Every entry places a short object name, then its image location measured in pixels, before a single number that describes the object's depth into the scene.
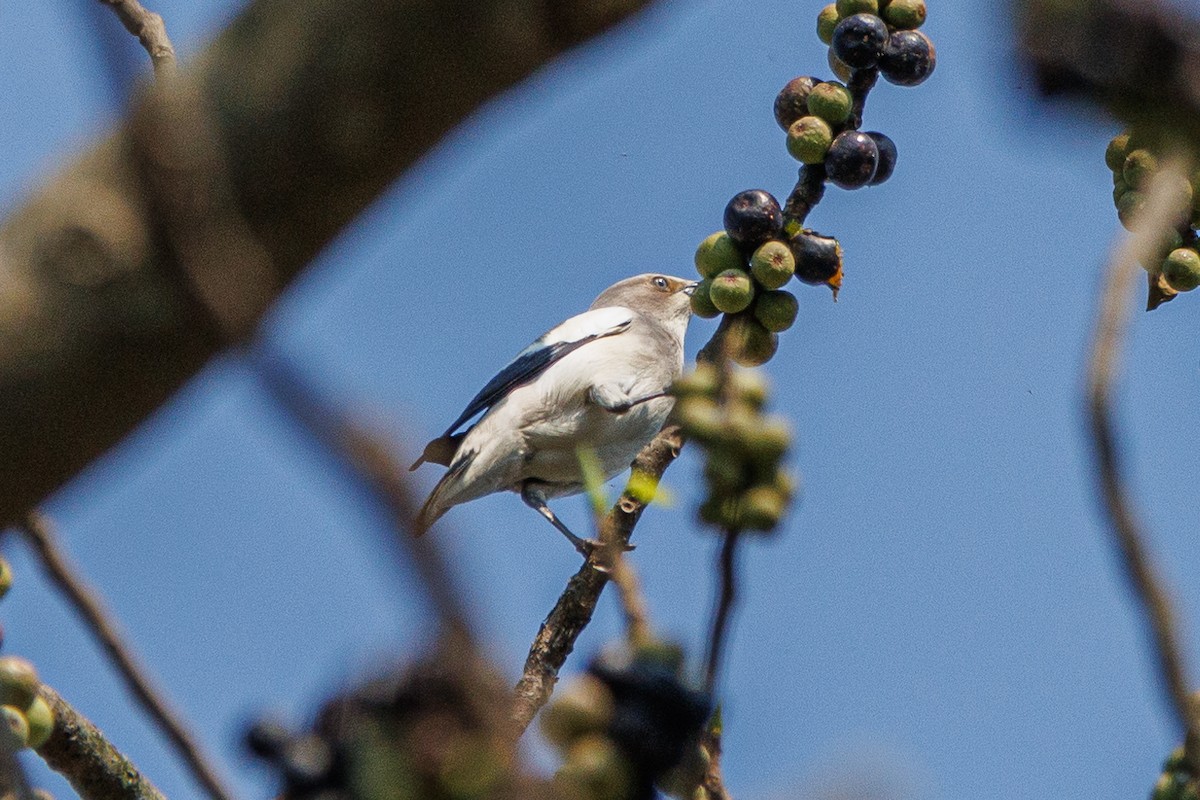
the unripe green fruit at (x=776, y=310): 10.26
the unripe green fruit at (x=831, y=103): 10.30
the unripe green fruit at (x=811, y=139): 10.14
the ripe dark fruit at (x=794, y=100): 10.55
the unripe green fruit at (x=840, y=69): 10.56
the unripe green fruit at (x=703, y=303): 10.77
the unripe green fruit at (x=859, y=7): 10.33
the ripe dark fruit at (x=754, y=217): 10.32
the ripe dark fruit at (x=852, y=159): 10.10
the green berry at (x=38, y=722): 7.24
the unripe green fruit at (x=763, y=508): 3.73
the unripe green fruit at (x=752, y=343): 10.12
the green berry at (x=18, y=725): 6.79
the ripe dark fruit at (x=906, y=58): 10.24
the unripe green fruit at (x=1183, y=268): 8.77
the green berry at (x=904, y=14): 10.37
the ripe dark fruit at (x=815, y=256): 10.60
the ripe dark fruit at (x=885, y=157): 10.52
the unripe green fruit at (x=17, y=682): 7.03
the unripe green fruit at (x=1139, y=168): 8.55
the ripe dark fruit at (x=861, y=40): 10.20
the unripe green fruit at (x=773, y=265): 10.26
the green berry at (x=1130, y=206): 8.71
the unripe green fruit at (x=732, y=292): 10.21
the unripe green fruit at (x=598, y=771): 4.07
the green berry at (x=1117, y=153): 8.91
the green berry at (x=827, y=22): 10.61
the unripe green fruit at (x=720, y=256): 10.53
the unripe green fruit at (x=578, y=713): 4.20
